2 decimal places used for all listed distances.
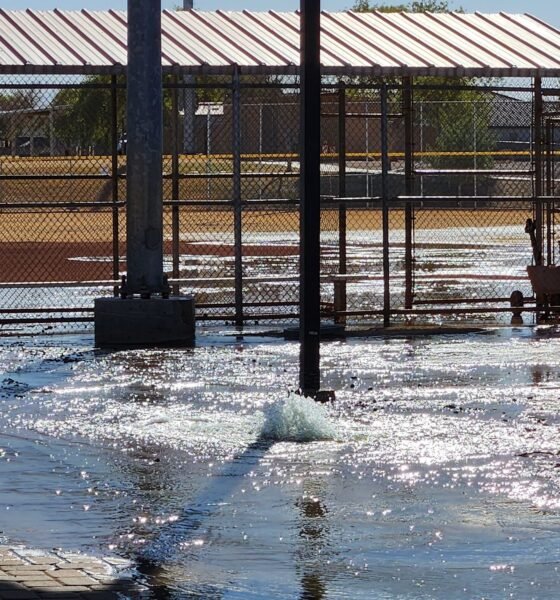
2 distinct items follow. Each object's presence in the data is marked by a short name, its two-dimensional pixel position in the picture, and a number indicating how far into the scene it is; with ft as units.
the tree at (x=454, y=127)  139.03
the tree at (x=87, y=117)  91.20
